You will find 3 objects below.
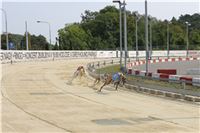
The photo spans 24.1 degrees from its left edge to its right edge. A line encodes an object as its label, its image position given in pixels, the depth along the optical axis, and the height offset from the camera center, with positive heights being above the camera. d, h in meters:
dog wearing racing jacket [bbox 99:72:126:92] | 26.12 -2.05
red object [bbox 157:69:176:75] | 42.12 -2.70
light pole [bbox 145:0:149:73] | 31.44 +1.13
